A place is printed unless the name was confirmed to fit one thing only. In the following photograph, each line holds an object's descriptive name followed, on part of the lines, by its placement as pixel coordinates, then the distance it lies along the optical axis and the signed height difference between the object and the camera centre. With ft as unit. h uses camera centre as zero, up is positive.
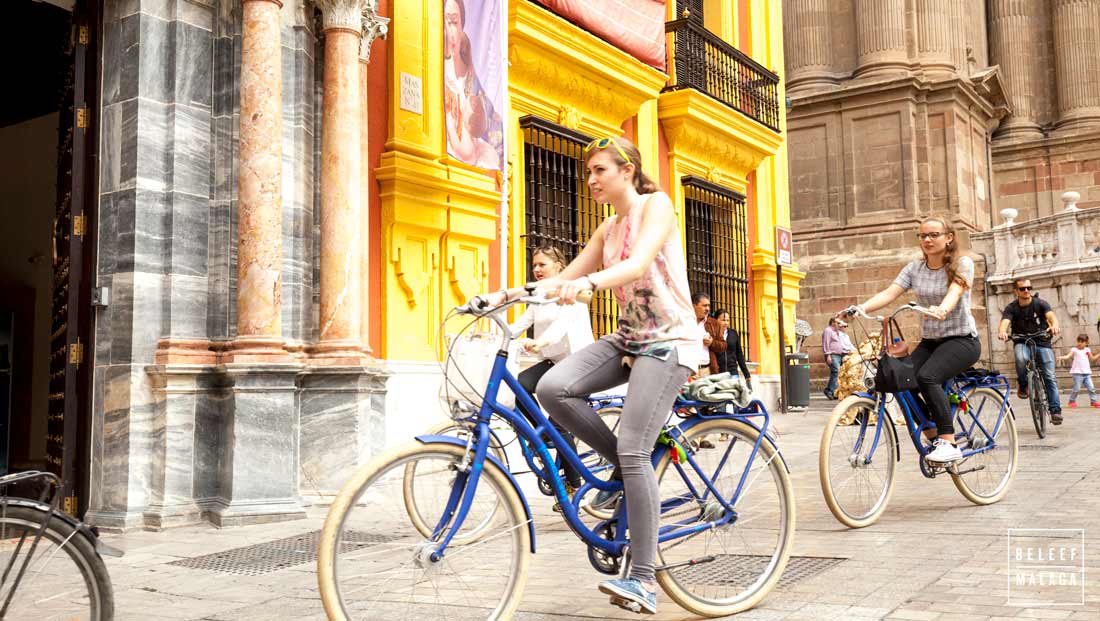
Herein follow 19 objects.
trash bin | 57.31 +0.64
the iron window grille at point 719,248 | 50.83 +7.25
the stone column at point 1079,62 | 111.14 +34.42
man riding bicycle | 38.83 +2.19
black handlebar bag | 20.15 +0.37
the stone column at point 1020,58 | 114.01 +35.97
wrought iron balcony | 48.93 +16.04
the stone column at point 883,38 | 85.40 +28.85
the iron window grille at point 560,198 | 38.75 +7.53
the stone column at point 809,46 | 90.02 +29.96
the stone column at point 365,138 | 27.32 +6.78
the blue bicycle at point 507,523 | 10.62 -1.46
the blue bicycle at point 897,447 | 19.19 -1.16
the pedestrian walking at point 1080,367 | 56.95 +0.98
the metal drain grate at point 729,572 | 13.26 -2.33
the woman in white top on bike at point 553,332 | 20.06 +1.26
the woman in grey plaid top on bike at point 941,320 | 20.72 +1.38
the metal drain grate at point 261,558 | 17.79 -2.84
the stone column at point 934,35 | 86.22 +29.18
